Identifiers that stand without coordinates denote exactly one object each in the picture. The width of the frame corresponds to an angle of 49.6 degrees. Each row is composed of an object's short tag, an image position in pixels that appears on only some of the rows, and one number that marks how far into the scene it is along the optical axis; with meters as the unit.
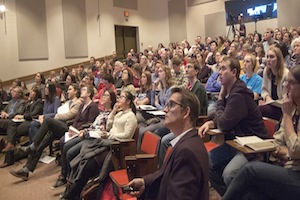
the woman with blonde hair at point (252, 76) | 3.89
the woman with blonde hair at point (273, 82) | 3.20
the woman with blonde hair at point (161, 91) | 4.02
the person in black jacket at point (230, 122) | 2.35
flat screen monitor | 10.35
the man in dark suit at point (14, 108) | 5.48
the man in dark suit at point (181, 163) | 1.46
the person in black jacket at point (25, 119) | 5.03
